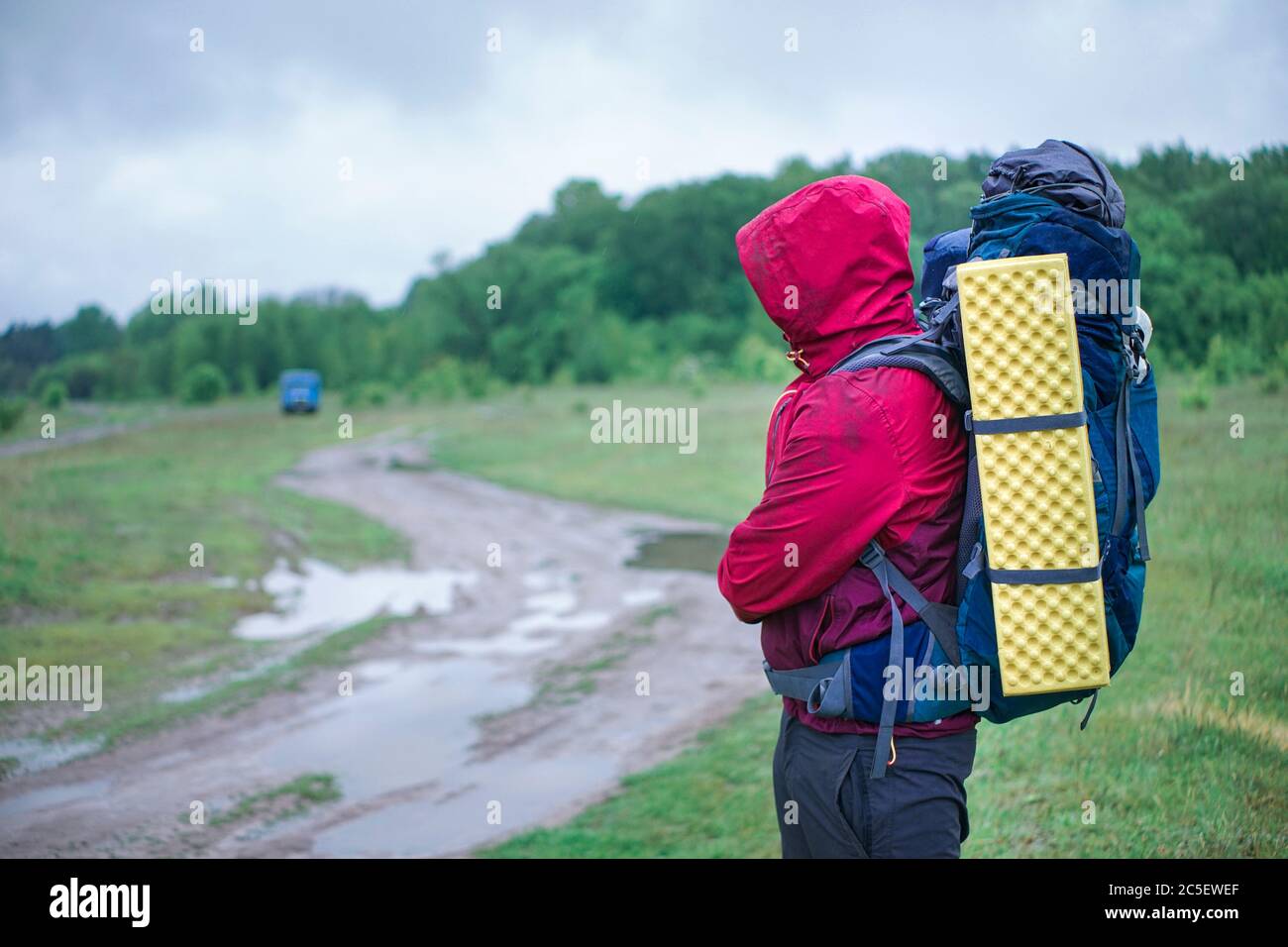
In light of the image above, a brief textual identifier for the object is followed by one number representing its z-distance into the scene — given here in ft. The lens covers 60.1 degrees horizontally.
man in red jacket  8.36
